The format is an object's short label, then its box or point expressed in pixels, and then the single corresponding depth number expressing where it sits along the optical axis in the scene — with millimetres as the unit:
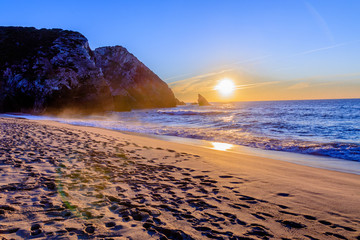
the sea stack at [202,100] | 121575
